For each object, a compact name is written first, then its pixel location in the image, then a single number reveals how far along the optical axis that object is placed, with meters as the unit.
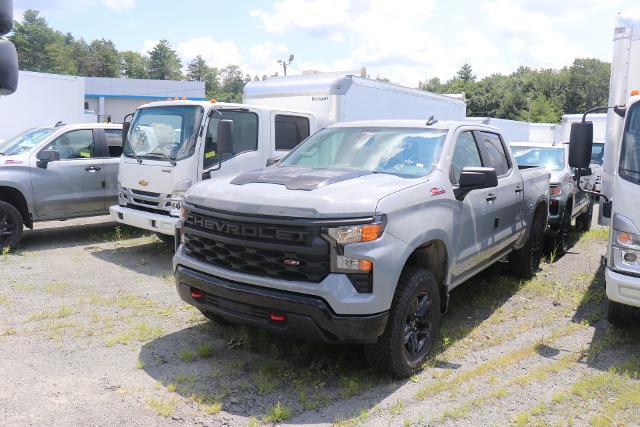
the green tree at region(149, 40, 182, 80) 123.25
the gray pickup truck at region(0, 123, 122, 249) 8.20
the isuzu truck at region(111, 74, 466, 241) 7.30
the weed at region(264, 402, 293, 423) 3.57
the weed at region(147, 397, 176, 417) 3.61
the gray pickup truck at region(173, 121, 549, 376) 3.68
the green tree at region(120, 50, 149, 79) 121.31
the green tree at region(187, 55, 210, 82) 137.50
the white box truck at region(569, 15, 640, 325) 4.43
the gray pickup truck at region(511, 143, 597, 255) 8.45
